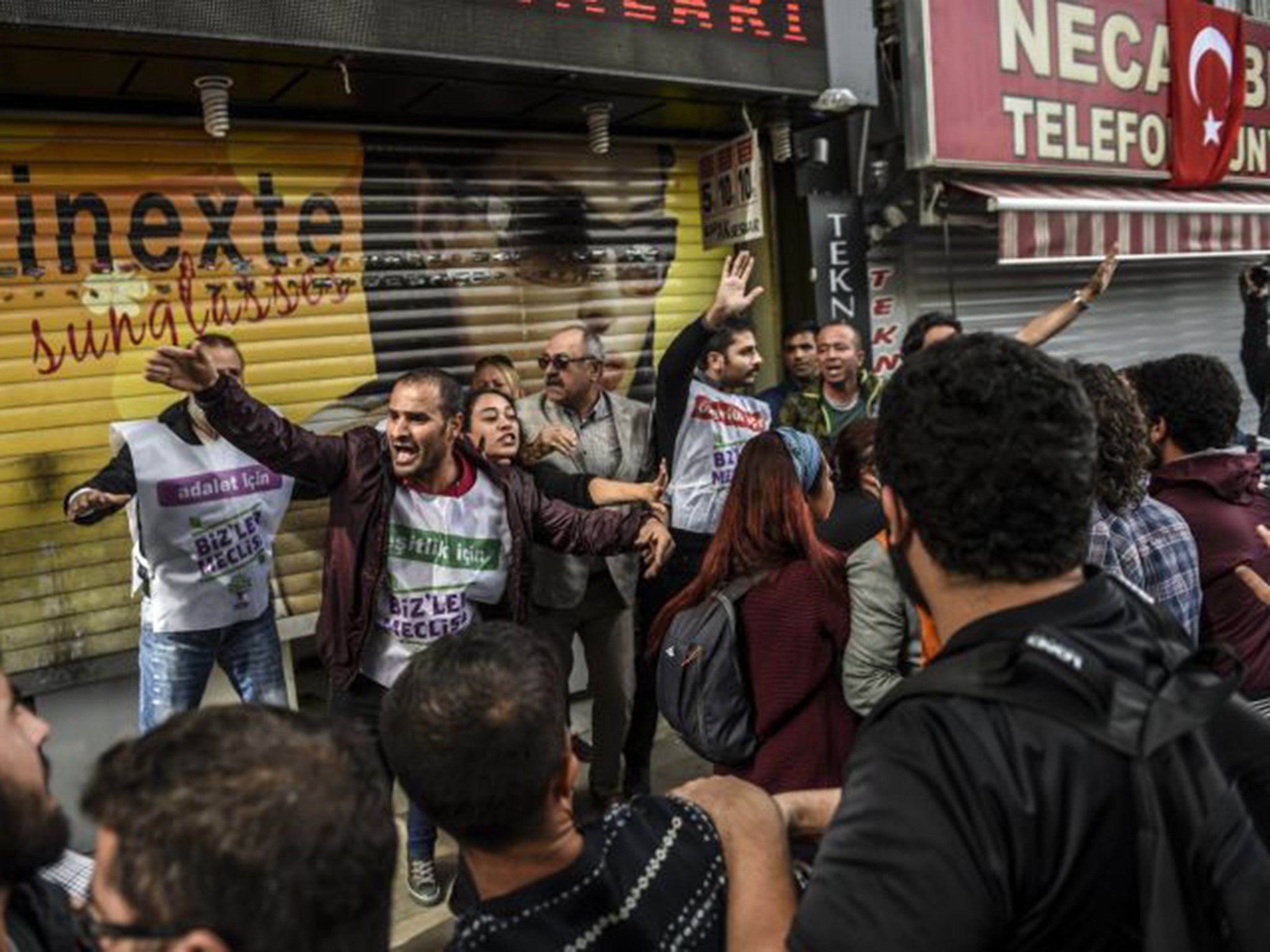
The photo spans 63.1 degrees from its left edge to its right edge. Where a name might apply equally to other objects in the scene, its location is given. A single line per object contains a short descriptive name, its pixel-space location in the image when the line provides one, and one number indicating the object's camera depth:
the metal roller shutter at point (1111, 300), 7.81
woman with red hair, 2.79
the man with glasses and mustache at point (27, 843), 1.44
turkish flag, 8.74
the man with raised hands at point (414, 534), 3.58
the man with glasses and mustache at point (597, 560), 4.58
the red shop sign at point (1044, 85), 6.96
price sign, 6.03
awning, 7.26
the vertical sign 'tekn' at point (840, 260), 6.81
